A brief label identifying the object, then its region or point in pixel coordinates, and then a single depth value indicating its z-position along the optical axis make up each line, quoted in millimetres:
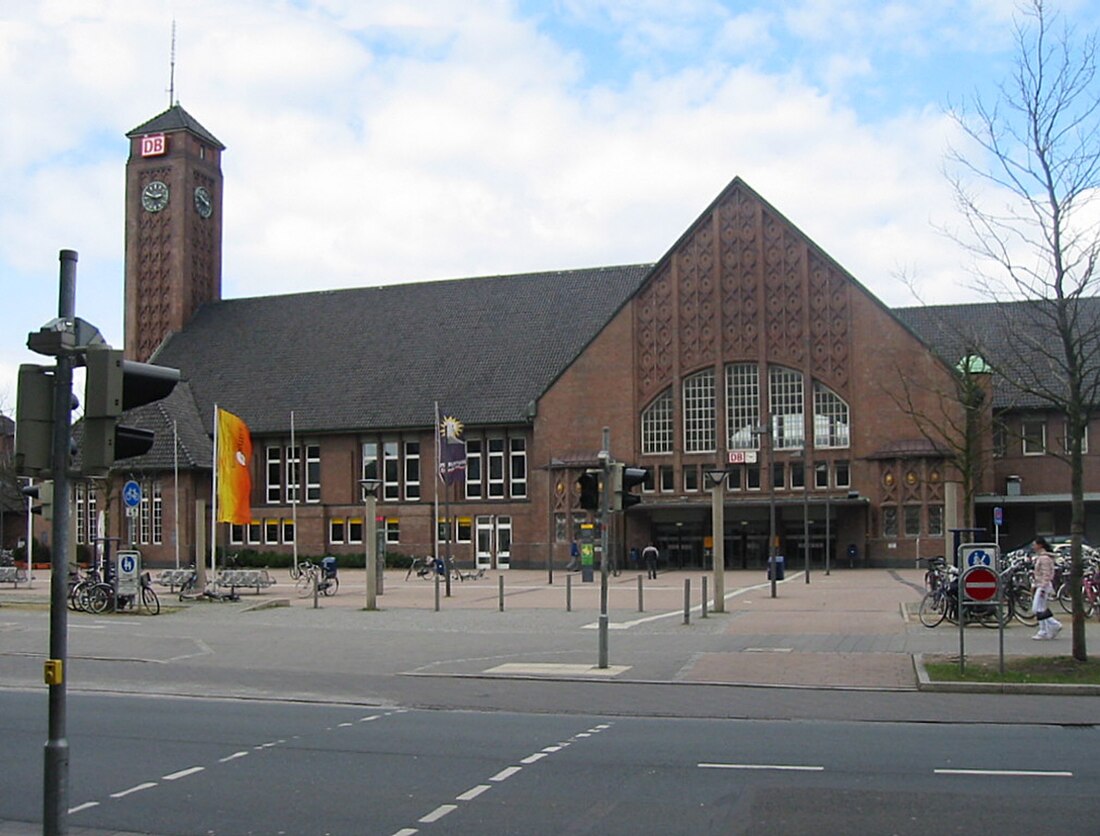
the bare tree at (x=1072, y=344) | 17219
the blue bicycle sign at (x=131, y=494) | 33344
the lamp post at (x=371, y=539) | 33094
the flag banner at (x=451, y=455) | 44938
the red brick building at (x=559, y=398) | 57719
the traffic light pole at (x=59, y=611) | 6660
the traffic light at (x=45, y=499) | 18692
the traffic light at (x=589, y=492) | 19188
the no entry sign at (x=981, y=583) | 17750
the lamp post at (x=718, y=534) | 29562
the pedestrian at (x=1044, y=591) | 21547
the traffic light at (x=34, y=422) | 6633
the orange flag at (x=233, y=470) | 37438
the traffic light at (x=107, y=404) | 6543
